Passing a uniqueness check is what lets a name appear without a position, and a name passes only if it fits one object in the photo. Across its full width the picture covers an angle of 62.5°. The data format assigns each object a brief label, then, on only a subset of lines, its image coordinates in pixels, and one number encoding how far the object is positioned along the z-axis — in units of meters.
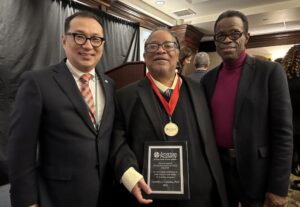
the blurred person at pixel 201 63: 2.96
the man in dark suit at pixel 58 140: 1.13
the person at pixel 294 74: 2.18
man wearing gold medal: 1.21
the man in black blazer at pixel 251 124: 1.27
